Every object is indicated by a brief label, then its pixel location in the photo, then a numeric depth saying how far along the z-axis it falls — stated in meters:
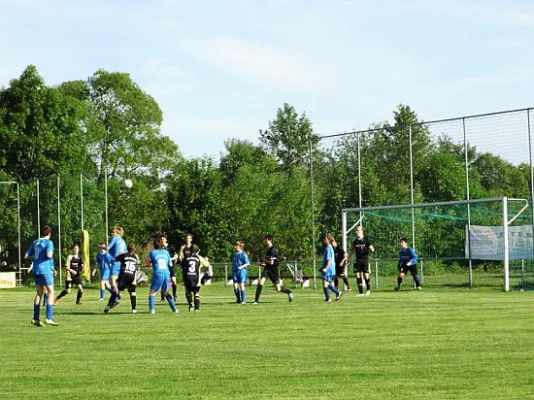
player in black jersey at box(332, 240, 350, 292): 36.59
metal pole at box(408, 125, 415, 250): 40.59
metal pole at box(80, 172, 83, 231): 51.22
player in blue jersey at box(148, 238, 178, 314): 25.75
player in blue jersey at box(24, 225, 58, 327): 21.95
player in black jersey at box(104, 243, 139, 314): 26.64
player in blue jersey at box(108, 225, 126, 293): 27.50
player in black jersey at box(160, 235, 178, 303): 27.23
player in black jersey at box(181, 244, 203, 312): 26.59
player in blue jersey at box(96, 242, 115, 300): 35.25
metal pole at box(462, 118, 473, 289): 37.36
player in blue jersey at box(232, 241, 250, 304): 30.42
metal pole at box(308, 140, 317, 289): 42.38
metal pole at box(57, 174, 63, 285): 51.67
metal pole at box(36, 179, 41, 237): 54.09
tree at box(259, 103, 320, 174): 100.75
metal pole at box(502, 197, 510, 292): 35.56
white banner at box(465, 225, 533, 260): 36.16
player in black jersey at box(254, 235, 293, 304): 30.25
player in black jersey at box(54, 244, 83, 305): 31.80
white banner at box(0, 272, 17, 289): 52.38
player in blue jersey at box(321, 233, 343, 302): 30.20
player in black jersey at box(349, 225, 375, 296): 34.69
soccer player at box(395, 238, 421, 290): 37.47
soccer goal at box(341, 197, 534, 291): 36.16
